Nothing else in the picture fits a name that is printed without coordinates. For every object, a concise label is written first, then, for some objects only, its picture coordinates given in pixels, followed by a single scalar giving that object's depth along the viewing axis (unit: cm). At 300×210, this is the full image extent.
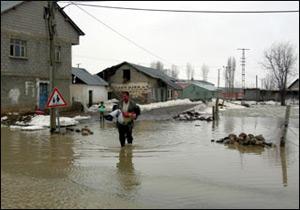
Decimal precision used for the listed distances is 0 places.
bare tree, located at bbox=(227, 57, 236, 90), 11119
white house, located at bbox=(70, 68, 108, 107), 4422
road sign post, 1761
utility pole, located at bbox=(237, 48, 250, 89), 10519
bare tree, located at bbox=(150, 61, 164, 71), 13062
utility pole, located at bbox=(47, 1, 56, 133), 1722
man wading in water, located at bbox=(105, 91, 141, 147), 1320
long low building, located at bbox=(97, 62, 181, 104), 5853
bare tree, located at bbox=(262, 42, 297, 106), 7712
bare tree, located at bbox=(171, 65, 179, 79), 15185
